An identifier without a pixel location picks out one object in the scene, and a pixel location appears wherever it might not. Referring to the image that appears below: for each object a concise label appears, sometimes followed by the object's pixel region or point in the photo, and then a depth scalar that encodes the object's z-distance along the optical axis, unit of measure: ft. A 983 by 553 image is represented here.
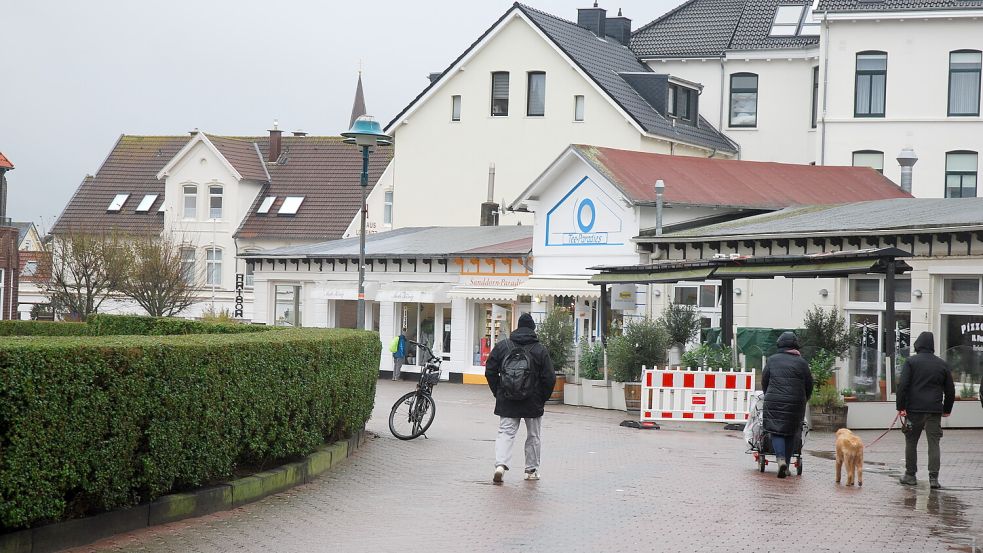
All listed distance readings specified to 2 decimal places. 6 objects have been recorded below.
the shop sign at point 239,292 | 174.40
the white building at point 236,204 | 195.52
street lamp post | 77.82
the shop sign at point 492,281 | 118.73
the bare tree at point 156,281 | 176.65
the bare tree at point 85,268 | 179.93
